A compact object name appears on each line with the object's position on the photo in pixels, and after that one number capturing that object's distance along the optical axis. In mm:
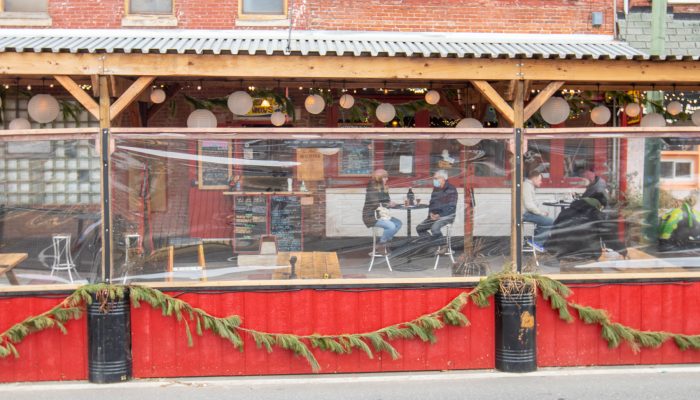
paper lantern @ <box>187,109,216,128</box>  9375
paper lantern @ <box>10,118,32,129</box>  10047
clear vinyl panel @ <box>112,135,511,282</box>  7426
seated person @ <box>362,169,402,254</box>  7656
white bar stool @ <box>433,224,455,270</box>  7711
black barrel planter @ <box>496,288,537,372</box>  7297
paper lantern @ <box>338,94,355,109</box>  10120
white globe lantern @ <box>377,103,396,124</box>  10141
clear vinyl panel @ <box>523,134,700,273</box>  7809
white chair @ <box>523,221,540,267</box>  7848
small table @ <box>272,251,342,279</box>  7586
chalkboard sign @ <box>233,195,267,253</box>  7570
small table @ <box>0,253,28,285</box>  7379
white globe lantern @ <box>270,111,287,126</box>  11120
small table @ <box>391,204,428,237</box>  7676
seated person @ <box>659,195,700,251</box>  8062
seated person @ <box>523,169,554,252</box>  7836
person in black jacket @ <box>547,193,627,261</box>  7898
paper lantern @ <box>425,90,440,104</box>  9750
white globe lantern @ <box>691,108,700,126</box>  9887
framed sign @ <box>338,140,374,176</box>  7531
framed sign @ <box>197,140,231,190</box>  7461
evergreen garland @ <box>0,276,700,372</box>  7000
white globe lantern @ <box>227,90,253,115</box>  9370
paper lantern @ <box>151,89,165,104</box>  9375
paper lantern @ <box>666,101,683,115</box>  10516
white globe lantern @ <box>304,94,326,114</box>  9781
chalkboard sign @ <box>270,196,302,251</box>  7641
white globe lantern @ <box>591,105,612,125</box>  10242
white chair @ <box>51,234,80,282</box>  7309
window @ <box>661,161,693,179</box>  8016
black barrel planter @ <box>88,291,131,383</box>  7004
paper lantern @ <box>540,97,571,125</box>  9383
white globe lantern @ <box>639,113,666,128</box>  9797
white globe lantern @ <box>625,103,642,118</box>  10453
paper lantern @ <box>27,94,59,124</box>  8852
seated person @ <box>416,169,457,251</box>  7699
